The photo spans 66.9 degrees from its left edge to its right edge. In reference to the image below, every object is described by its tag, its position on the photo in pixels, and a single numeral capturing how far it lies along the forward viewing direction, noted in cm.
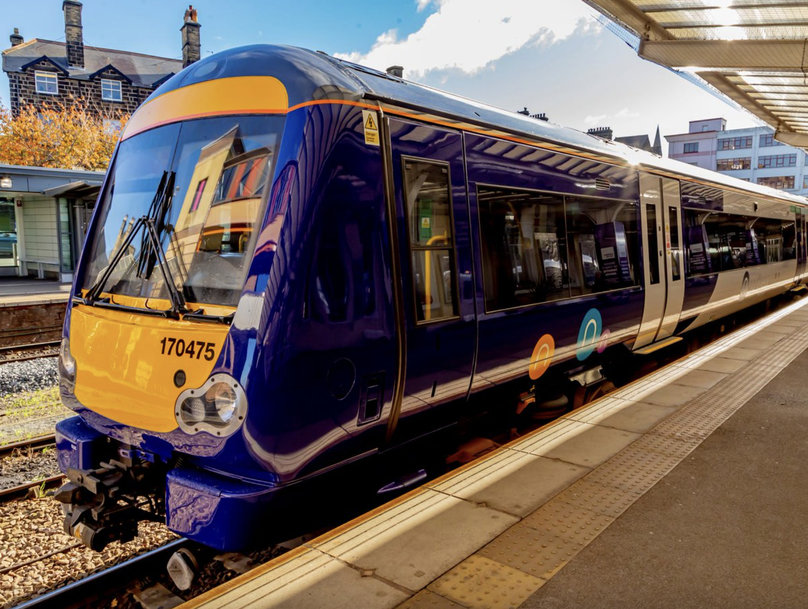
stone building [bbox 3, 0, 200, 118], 3547
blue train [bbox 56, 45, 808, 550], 299
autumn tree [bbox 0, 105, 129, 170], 3547
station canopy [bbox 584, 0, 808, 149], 830
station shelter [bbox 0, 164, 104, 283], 1833
